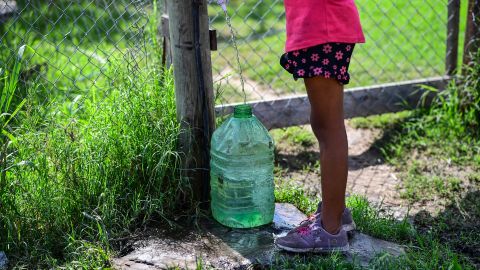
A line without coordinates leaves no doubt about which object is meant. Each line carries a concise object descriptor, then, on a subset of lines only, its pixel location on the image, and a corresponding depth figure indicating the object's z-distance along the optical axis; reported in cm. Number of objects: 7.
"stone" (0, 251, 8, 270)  301
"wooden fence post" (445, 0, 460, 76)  473
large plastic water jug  336
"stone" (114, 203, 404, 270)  303
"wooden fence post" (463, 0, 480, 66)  464
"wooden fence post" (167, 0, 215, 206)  333
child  280
